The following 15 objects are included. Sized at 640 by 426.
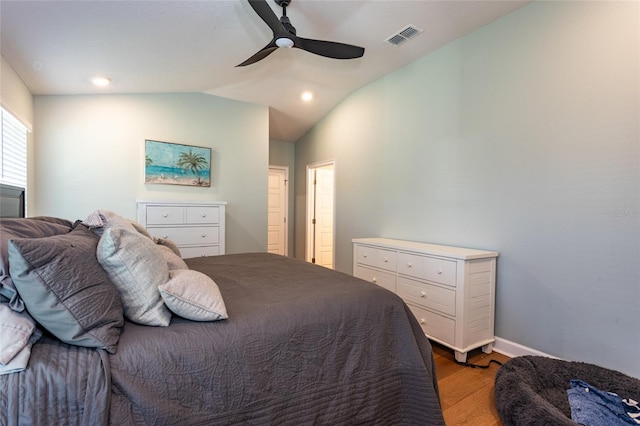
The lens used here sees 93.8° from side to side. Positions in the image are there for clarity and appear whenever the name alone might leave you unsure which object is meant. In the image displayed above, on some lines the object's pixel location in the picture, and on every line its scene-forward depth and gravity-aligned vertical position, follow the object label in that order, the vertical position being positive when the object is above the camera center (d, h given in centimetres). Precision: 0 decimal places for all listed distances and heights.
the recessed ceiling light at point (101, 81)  293 +124
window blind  236 +45
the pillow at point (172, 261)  148 -28
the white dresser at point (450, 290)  236 -68
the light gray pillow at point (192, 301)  111 -35
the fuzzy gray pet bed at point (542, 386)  148 -100
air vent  272 +165
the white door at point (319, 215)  549 -12
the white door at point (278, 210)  572 -4
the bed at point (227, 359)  86 -53
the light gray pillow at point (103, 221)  144 -8
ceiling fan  192 +123
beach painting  357 +53
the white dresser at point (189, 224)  327 -19
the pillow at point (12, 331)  80 -36
